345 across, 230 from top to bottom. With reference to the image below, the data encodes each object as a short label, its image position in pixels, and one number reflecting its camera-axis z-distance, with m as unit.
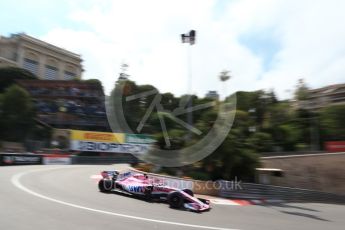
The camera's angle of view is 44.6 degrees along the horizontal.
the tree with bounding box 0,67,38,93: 92.56
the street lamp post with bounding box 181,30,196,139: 24.94
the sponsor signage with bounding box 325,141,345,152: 42.70
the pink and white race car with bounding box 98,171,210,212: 15.11
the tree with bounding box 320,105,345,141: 62.81
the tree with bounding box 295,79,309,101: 85.58
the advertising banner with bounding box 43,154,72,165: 43.61
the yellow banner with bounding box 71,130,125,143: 56.73
